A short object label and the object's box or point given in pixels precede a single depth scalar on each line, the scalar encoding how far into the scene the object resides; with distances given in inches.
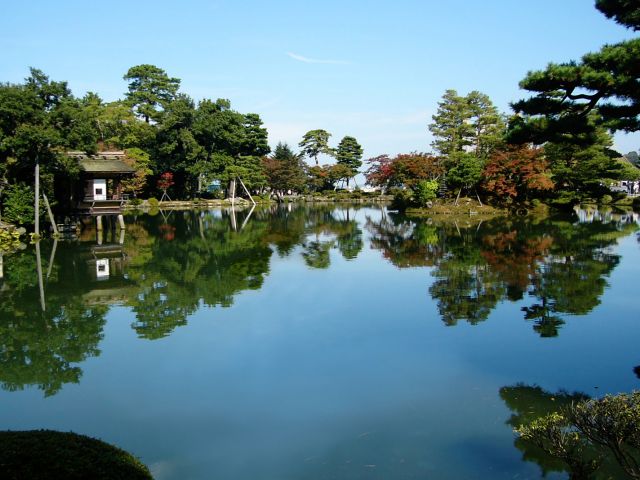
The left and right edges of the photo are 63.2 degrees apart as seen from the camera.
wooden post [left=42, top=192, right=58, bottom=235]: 995.3
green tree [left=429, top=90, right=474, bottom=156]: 1861.5
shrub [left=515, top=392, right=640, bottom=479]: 170.2
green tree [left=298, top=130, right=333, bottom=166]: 2977.4
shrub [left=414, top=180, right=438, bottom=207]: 1686.8
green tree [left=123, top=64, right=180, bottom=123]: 2297.0
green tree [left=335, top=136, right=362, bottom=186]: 2974.9
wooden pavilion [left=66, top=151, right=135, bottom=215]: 1129.4
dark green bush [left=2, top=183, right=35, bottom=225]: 952.3
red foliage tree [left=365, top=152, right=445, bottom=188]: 1684.3
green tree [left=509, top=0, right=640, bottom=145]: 351.2
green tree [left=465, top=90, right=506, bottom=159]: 1872.5
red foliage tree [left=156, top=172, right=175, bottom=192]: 2035.7
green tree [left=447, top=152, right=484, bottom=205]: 1632.6
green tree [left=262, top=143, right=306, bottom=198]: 2546.8
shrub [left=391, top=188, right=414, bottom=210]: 1808.6
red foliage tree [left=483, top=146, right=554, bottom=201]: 1582.2
